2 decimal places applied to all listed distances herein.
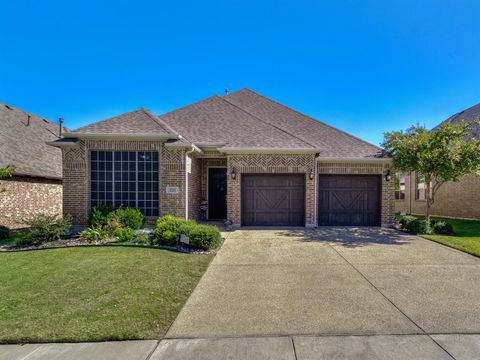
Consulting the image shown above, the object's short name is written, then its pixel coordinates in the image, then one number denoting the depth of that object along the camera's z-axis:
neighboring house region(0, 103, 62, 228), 12.77
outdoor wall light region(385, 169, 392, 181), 12.22
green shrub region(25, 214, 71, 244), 8.64
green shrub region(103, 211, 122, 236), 9.27
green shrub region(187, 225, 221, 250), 7.75
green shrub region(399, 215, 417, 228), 11.31
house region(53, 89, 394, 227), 10.49
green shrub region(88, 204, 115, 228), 9.73
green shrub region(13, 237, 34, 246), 8.55
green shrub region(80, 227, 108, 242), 8.70
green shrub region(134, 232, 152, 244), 8.46
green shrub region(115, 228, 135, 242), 8.65
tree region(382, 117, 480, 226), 10.05
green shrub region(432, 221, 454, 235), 10.94
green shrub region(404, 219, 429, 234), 10.69
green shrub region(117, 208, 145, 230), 9.66
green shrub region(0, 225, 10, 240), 9.86
